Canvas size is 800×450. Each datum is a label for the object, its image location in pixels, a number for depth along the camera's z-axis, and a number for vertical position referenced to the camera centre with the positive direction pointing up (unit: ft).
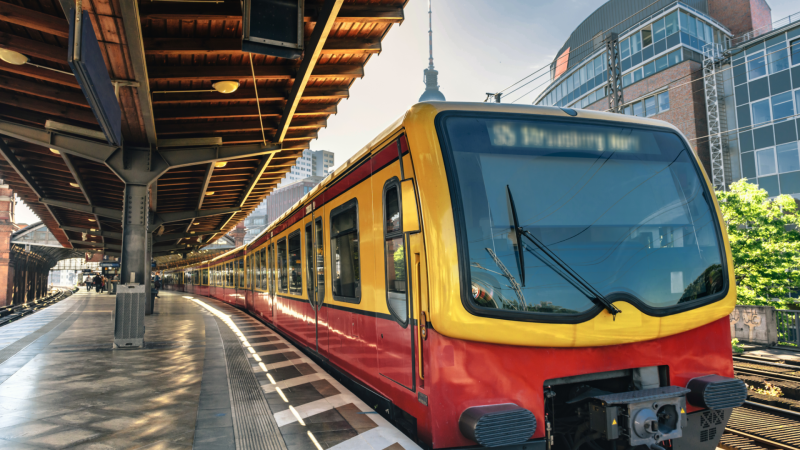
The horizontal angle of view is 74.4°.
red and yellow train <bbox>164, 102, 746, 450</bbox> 11.67 -0.42
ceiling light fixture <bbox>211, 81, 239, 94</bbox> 29.09 +10.52
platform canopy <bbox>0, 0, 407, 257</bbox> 22.81 +10.84
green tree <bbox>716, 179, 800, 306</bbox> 56.95 +1.22
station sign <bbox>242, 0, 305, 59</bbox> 19.21 +9.23
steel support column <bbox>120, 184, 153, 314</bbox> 37.60 +3.39
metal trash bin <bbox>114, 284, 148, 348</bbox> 36.37 -2.61
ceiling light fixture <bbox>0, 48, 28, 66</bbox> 24.46 +10.70
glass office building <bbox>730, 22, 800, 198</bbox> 87.92 +26.07
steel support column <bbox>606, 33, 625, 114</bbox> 44.16 +16.11
